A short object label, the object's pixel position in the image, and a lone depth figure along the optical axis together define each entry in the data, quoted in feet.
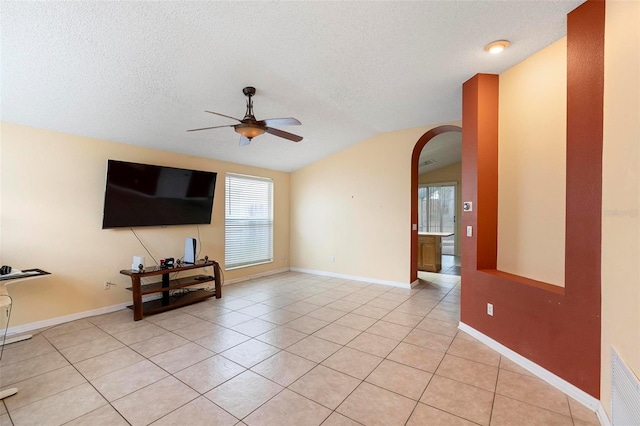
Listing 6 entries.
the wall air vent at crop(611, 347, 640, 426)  4.37
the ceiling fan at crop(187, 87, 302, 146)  9.27
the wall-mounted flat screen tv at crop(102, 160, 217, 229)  12.79
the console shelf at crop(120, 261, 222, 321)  12.19
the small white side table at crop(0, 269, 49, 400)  8.70
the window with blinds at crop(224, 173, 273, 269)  18.67
